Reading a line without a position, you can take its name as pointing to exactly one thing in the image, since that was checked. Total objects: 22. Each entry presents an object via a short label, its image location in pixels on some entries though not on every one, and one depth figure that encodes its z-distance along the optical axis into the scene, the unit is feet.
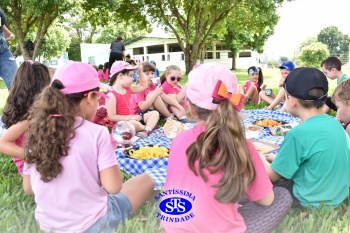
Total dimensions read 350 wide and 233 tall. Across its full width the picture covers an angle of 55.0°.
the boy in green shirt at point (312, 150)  6.42
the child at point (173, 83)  17.67
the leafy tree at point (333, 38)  347.15
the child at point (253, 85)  21.45
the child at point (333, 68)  17.39
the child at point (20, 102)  7.71
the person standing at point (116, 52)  46.26
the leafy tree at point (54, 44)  120.28
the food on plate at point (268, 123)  14.10
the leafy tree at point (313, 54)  121.29
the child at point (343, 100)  9.73
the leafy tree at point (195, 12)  58.49
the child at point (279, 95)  18.57
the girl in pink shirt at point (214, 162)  4.87
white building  126.93
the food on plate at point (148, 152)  10.18
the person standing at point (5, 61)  15.67
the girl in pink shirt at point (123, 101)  13.99
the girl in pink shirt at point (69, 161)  5.37
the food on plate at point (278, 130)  13.26
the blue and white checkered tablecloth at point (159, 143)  9.33
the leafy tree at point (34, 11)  46.52
